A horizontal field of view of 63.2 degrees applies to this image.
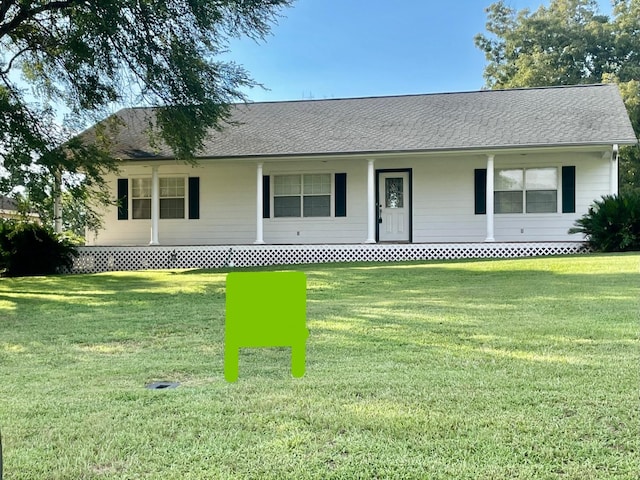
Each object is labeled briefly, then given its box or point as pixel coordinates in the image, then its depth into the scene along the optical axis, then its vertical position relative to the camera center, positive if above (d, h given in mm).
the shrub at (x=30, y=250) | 13531 -206
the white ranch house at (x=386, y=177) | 14031 +1900
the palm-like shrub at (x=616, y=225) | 12203 +403
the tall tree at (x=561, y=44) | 30156 +12185
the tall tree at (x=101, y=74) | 10789 +3808
